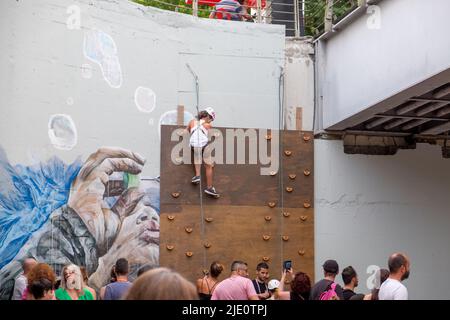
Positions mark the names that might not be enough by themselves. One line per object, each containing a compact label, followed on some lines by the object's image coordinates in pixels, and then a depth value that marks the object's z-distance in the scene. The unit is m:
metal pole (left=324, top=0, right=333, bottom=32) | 14.88
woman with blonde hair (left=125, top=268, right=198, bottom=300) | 3.63
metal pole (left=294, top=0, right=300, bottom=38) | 15.84
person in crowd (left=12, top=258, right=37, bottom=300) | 9.81
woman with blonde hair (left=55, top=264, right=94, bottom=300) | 8.11
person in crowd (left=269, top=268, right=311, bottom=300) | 8.32
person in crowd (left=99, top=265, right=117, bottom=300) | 8.29
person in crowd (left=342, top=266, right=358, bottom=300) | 8.78
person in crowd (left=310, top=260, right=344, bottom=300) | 8.50
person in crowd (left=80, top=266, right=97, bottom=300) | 8.38
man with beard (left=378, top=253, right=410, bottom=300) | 7.40
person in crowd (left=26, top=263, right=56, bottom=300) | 6.70
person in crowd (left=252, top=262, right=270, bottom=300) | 10.55
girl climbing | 13.80
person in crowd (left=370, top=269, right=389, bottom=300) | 9.13
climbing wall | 13.77
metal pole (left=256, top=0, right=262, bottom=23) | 15.63
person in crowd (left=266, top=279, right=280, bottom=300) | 8.90
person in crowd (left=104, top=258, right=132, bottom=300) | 7.99
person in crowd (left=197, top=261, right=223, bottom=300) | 9.59
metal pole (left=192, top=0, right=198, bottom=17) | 14.77
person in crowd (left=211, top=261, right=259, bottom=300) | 8.65
